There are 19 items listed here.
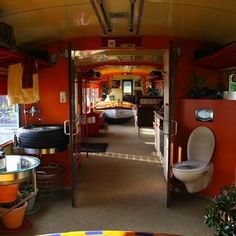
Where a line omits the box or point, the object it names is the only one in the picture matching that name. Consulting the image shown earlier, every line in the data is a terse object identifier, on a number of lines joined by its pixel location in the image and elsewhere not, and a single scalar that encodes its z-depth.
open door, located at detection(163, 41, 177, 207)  3.86
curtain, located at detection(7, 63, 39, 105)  3.61
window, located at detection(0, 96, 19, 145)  4.32
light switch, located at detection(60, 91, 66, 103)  4.63
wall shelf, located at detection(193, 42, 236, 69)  3.34
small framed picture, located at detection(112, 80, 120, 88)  16.39
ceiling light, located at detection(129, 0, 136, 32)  2.50
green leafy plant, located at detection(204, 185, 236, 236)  2.32
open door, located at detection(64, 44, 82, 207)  3.90
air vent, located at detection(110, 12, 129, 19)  3.29
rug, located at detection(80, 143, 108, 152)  7.48
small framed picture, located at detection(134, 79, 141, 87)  16.47
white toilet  3.89
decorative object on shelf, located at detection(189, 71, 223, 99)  4.32
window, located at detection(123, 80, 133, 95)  16.72
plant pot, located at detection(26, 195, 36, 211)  3.75
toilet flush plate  4.09
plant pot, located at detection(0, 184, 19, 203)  3.00
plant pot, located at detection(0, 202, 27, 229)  3.25
